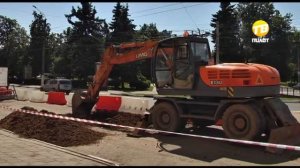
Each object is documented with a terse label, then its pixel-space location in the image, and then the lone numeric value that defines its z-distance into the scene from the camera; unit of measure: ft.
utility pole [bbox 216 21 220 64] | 136.89
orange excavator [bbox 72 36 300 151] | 38.65
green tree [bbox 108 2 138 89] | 210.71
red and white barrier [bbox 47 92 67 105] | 87.28
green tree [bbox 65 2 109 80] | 212.43
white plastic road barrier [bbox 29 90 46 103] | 94.22
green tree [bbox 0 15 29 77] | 294.07
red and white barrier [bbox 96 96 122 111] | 66.90
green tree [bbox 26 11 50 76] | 274.16
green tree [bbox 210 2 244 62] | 230.48
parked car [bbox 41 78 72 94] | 164.55
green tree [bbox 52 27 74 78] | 224.33
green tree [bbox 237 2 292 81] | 285.64
